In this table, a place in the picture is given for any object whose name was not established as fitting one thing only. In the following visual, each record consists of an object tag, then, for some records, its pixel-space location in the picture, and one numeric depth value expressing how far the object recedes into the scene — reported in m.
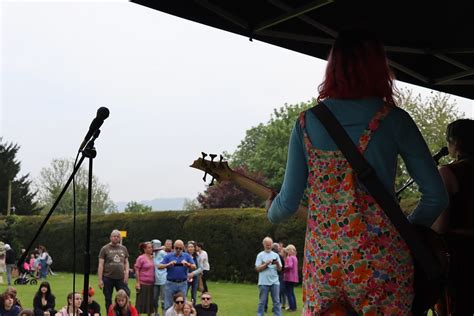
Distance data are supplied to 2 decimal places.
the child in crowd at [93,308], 11.19
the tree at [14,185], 55.72
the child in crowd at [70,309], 10.46
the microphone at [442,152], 3.72
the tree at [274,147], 57.66
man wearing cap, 15.30
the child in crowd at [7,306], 11.44
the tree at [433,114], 36.25
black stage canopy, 4.50
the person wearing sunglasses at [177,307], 11.14
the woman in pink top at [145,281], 15.23
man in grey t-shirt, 14.18
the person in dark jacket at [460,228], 3.26
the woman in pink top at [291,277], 17.25
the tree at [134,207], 64.36
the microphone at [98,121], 4.10
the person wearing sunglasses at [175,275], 14.40
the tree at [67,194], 59.34
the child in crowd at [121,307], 11.10
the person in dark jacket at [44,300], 12.49
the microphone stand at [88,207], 4.02
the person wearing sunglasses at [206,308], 11.38
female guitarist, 2.28
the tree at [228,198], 52.41
